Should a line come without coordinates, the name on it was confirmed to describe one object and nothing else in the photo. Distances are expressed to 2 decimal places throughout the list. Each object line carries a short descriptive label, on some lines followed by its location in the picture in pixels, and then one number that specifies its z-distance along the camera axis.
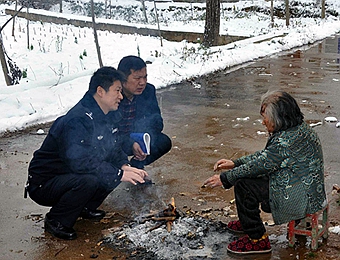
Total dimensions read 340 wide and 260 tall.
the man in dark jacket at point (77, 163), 3.97
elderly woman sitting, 3.51
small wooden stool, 3.63
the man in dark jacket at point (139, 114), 4.89
